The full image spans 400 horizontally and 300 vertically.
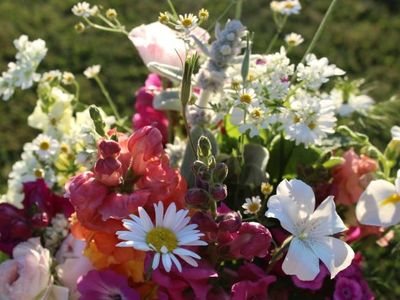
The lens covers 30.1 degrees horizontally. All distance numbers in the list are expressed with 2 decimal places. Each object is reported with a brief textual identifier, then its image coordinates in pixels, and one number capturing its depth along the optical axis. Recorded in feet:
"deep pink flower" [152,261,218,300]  2.11
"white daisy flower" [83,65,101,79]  3.26
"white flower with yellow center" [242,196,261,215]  2.31
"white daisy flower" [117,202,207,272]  1.92
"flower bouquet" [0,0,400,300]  2.09
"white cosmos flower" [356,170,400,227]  2.44
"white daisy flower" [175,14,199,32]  2.41
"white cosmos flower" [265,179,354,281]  2.08
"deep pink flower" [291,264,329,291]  2.39
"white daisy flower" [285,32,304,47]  2.95
